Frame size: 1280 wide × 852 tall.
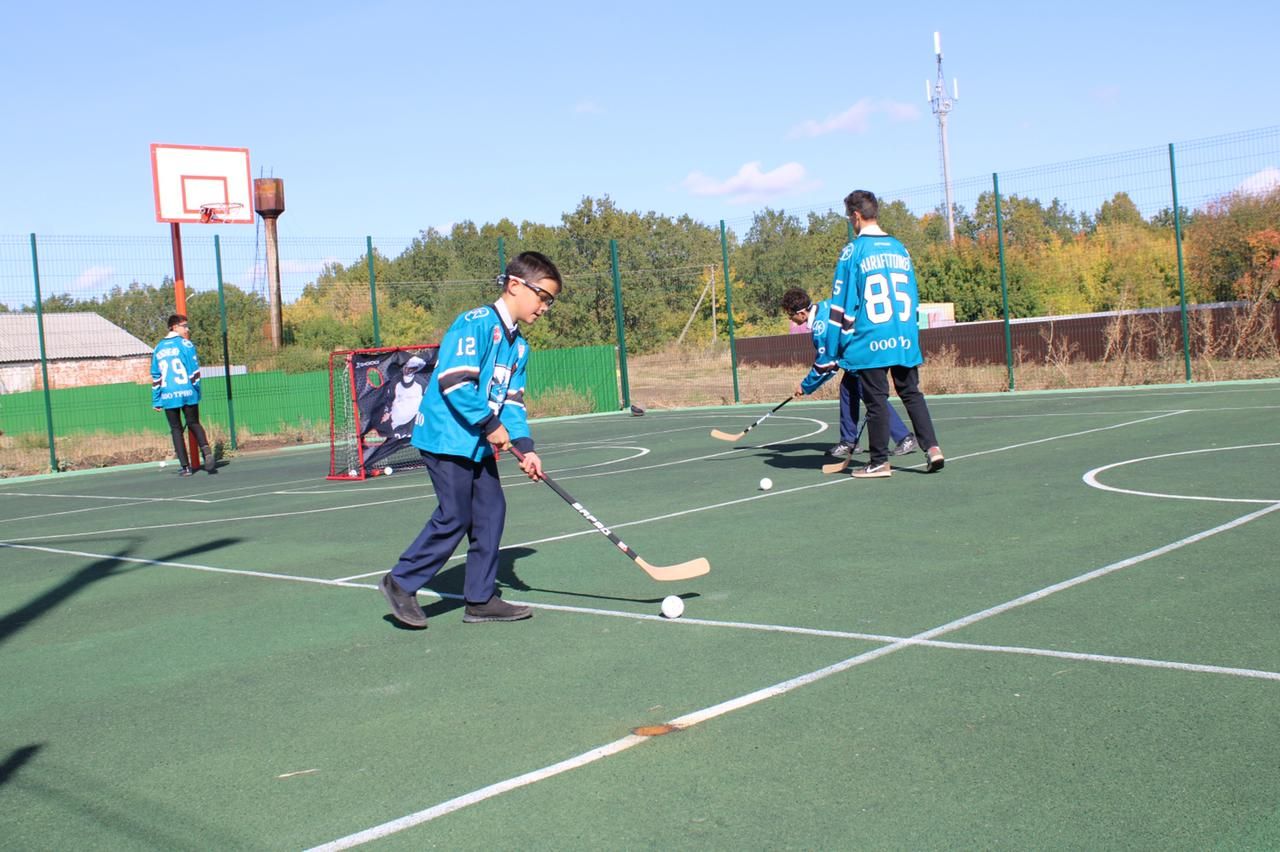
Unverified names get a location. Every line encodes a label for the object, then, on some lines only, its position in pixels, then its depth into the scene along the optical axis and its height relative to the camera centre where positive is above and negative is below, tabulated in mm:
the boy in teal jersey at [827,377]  10820 -171
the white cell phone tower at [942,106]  59644 +12784
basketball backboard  21578 +4259
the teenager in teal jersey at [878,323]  9742 +312
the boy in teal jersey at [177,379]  15609 +419
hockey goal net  14133 -93
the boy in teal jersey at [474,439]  5531 -236
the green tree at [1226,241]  24906 +2108
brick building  21969 +1477
